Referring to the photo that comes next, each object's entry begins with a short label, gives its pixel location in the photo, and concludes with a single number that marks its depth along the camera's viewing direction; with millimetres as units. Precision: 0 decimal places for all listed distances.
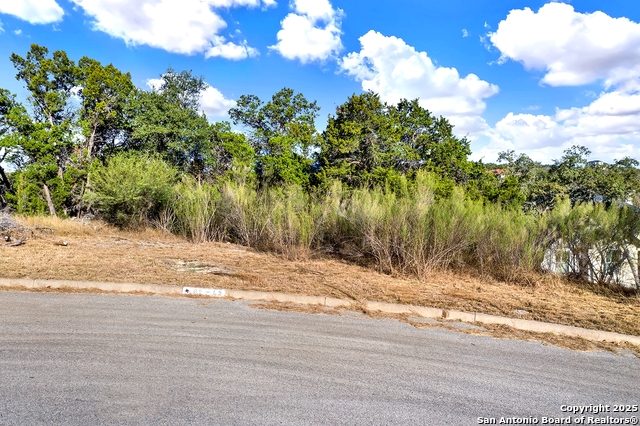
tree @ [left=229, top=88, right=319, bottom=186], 21781
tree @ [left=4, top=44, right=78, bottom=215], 22922
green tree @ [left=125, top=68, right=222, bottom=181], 24672
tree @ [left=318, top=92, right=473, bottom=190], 20438
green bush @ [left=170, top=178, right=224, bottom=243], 15281
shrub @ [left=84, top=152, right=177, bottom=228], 16766
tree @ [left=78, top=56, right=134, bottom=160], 24891
